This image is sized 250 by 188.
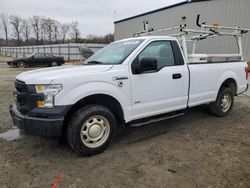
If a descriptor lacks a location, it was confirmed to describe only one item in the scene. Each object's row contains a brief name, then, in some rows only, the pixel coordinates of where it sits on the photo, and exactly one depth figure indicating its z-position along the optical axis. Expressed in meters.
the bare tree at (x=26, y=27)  78.56
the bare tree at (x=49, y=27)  73.81
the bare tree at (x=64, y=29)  74.86
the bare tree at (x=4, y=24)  81.54
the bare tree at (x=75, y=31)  68.28
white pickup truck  3.16
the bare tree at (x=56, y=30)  74.25
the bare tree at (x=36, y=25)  76.12
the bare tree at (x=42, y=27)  74.38
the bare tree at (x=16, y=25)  77.75
